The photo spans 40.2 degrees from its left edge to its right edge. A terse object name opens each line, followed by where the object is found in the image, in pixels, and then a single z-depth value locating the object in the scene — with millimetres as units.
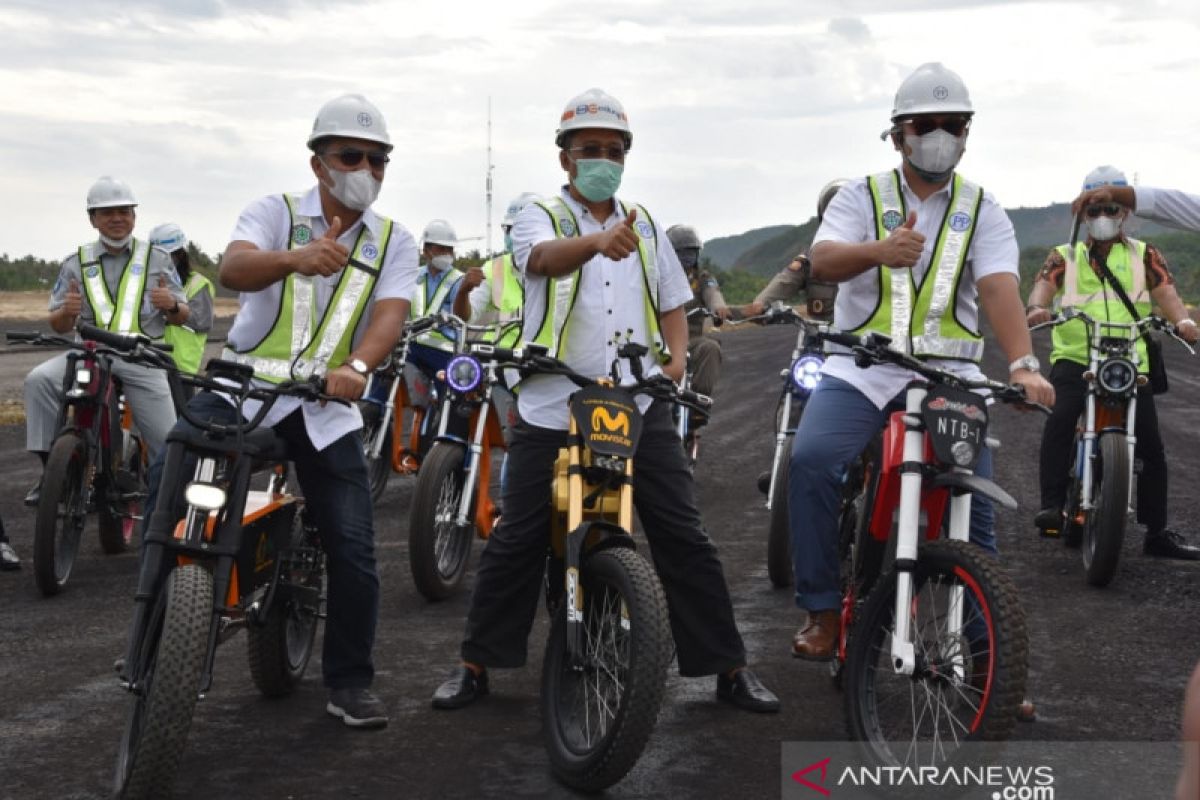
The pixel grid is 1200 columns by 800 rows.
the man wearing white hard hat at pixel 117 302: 9562
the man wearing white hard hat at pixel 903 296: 5809
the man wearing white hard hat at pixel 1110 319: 10094
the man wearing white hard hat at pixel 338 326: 5730
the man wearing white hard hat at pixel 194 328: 11503
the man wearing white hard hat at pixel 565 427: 6012
